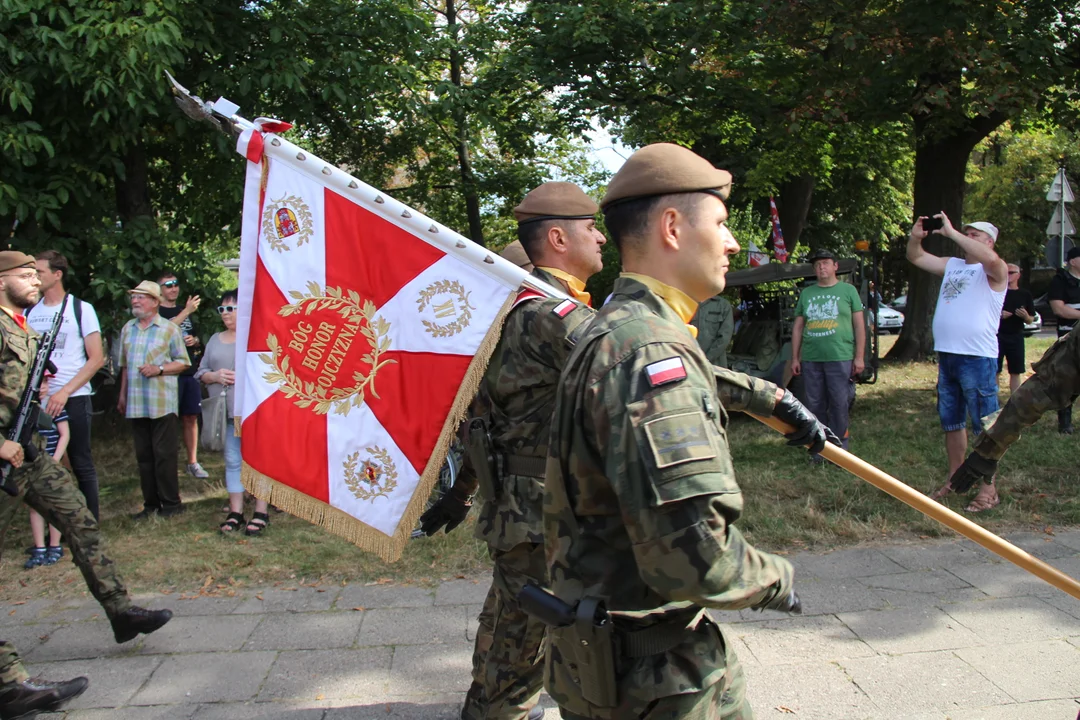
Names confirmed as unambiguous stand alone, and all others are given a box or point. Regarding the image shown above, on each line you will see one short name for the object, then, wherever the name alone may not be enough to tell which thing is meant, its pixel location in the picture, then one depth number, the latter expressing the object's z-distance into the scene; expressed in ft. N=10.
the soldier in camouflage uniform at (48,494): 14.10
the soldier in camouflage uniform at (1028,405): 12.05
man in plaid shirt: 23.93
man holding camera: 21.47
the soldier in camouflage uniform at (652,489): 5.67
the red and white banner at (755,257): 51.08
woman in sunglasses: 22.33
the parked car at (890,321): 108.27
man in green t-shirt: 26.35
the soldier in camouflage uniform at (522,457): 10.07
